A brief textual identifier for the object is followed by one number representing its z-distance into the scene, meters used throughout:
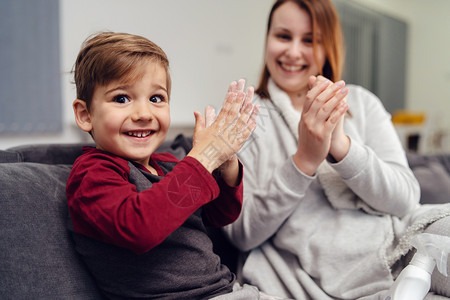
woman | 0.94
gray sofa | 0.74
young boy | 0.67
